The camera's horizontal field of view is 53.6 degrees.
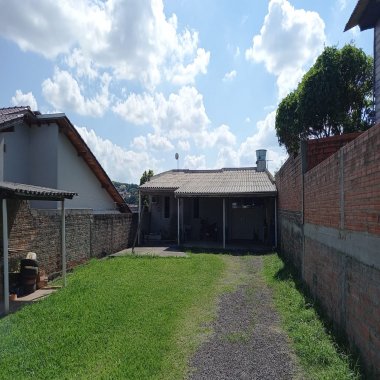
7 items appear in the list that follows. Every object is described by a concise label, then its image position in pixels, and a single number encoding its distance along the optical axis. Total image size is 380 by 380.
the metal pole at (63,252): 8.84
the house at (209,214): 17.97
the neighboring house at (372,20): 7.18
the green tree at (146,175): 31.52
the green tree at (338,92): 16.75
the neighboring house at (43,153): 11.66
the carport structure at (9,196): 6.62
